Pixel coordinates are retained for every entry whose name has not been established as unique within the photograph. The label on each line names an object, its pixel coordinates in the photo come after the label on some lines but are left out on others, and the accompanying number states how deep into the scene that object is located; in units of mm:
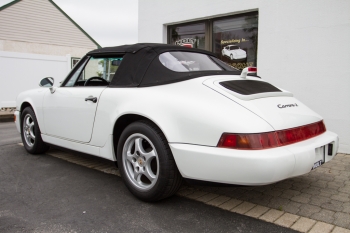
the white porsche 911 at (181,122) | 2393
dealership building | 4984
